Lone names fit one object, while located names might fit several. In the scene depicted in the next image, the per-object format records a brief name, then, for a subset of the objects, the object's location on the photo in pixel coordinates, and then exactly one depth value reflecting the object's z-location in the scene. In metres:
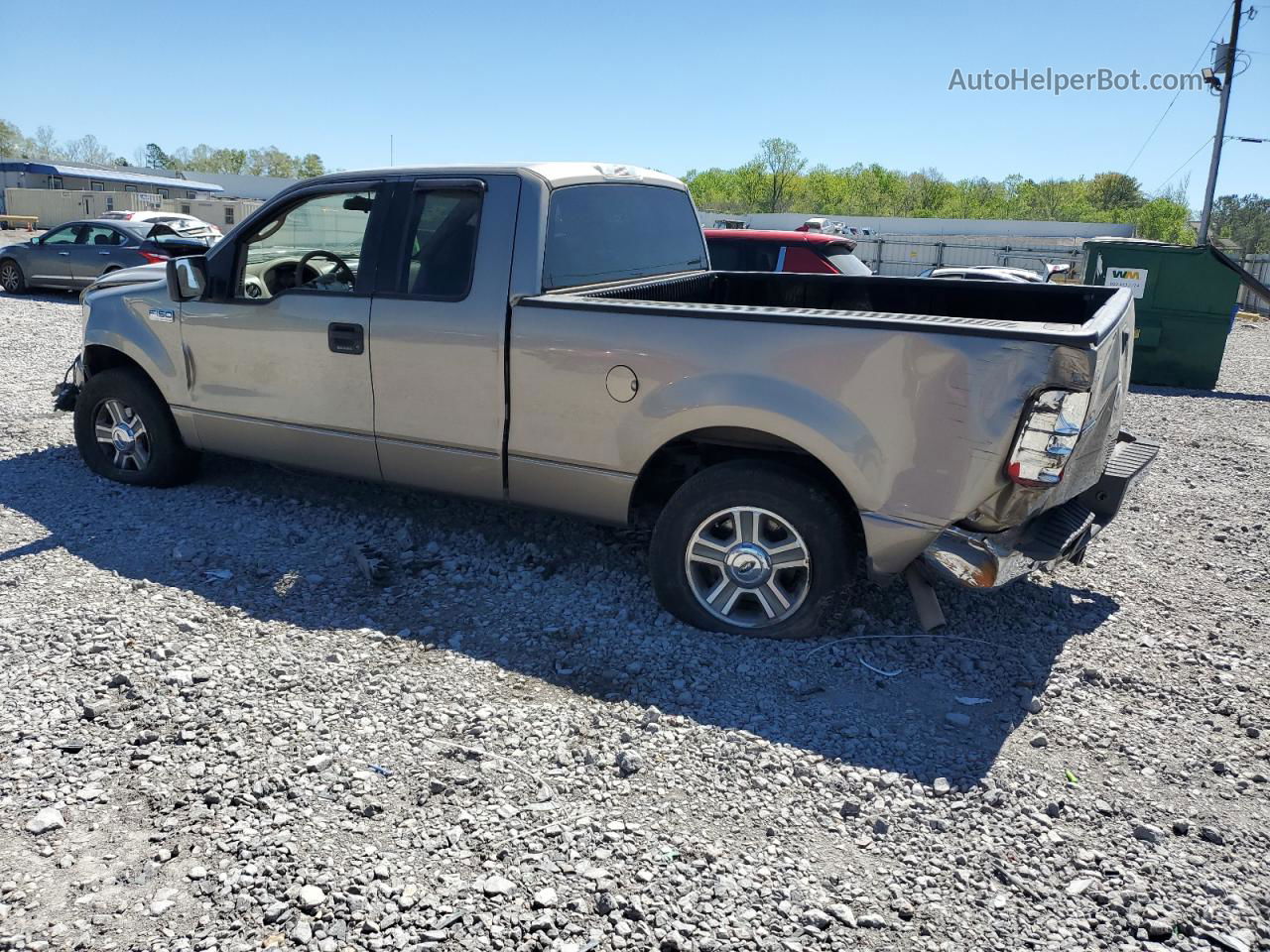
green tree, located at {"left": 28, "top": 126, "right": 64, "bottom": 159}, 124.53
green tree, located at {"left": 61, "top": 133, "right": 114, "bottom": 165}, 128.94
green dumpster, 12.90
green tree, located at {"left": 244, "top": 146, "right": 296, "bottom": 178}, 137.62
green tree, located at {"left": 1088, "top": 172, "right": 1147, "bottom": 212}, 92.31
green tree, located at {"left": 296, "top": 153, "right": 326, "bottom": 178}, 137.38
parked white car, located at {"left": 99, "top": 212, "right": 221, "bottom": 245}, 19.30
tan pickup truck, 3.65
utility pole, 23.80
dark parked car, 17.67
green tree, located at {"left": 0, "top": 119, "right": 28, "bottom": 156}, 120.69
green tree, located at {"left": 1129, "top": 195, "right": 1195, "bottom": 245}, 69.31
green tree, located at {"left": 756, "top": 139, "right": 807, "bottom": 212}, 100.25
